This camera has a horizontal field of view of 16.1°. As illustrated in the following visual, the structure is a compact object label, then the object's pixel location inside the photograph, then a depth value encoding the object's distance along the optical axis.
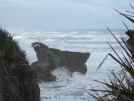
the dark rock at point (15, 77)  11.70
